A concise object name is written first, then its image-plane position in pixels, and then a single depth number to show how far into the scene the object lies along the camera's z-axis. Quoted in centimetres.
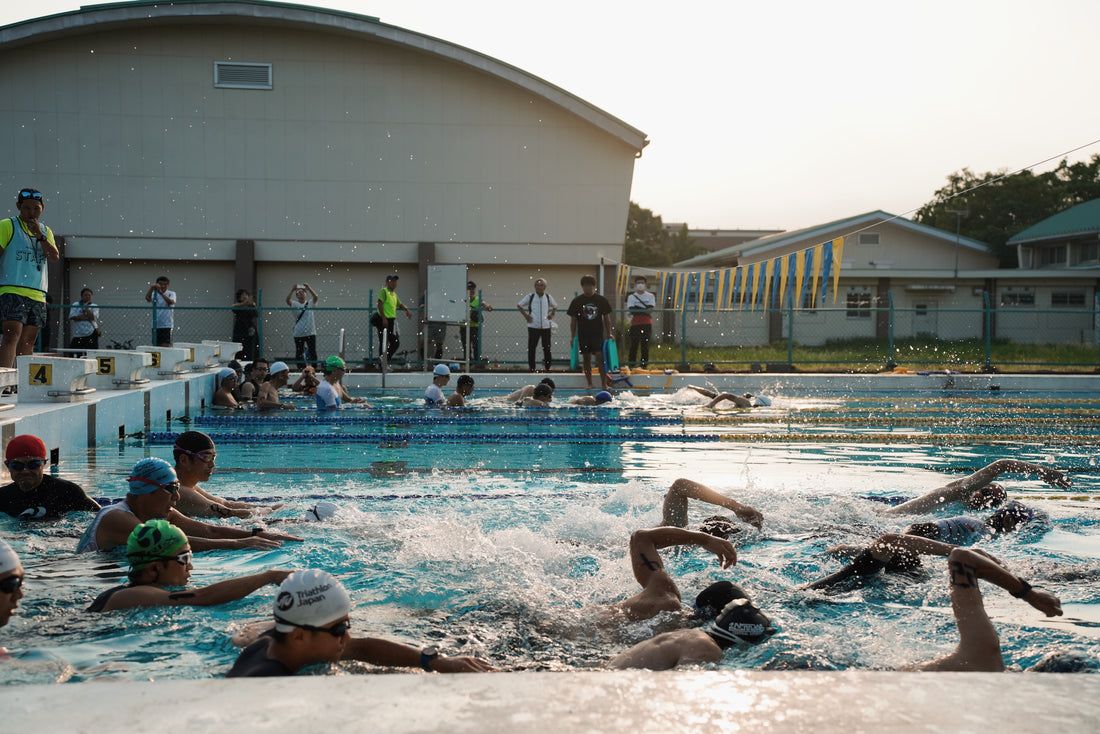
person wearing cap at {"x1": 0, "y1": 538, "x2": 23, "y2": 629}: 341
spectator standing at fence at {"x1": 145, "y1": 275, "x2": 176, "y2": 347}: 1753
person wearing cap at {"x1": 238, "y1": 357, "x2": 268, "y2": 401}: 1371
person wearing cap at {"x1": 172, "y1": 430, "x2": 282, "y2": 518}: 610
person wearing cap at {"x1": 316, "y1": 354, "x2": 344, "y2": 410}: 1277
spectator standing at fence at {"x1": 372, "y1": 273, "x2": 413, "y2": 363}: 1742
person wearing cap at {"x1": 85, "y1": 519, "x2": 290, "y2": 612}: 429
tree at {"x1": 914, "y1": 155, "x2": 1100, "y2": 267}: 4641
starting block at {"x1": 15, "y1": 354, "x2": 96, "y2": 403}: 904
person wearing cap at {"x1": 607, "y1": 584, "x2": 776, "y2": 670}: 370
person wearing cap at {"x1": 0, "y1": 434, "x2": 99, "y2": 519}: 593
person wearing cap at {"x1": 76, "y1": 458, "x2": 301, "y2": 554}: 509
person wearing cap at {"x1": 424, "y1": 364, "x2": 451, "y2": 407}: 1296
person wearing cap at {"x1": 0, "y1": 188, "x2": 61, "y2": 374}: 818
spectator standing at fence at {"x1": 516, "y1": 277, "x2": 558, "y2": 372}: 1788
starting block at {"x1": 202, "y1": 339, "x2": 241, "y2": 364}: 1703
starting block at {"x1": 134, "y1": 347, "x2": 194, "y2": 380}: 1304
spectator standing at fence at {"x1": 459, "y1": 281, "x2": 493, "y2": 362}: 1866
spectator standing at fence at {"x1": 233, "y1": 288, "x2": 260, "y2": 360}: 1838
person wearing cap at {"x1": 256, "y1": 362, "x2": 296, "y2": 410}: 1283
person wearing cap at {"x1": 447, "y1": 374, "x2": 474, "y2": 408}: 1279
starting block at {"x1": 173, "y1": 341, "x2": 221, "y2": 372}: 1466
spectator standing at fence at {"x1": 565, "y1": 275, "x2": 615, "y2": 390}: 1620
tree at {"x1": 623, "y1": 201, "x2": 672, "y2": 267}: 5316
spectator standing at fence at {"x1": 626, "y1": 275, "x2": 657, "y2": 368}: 1845
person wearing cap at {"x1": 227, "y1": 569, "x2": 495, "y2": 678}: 326
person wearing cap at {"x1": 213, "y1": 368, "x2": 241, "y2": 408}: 1324
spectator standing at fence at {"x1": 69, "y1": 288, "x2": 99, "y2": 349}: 1750
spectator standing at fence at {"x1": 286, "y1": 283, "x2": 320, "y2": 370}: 1792
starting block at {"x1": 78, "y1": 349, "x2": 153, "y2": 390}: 1122
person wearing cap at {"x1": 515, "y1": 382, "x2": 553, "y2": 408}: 1318
